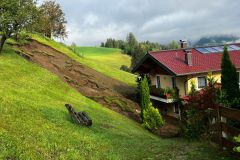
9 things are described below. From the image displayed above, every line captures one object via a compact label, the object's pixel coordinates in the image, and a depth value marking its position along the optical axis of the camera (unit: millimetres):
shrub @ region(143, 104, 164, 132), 21101
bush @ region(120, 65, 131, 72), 68671
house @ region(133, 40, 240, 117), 25719
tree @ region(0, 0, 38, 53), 24949
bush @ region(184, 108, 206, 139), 12231
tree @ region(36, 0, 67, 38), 45919
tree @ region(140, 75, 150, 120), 22659
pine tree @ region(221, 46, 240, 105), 13573
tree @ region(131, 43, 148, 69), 81535
